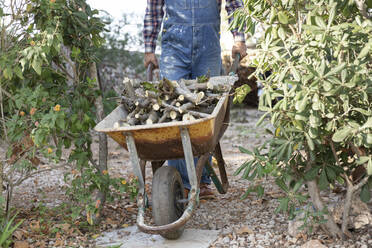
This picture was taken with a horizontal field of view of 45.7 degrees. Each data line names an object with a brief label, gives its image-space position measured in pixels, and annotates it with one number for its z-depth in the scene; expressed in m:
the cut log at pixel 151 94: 2.82
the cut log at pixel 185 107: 2.68
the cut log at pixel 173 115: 2.69
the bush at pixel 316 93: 2.02
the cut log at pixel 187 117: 2.60
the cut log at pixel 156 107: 2.75
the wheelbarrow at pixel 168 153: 2.52
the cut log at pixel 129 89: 2.96
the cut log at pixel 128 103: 2.96
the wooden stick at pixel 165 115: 2.72
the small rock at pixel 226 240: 2.75
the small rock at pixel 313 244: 2.43
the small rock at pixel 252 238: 2.74
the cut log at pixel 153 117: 2.71
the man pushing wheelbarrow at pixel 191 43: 3.62
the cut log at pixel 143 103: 2.82
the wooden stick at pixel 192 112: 2.66
